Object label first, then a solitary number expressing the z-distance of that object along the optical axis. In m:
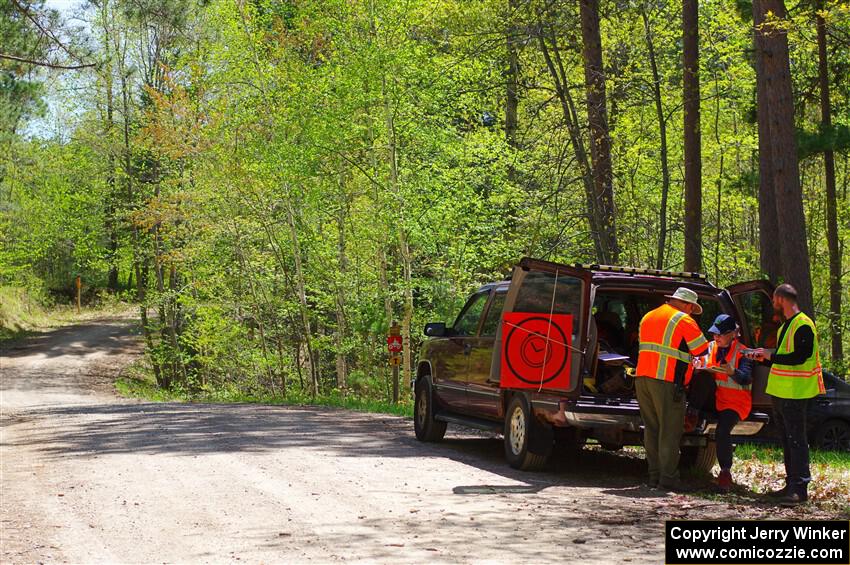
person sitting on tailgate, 10.82
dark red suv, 11.07
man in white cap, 10.63
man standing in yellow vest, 10.01
